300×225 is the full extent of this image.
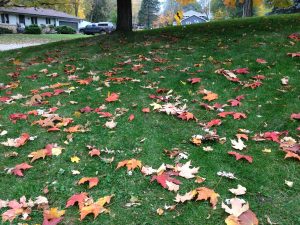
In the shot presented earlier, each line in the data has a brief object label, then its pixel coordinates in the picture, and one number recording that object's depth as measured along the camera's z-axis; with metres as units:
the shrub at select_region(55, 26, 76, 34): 32.76
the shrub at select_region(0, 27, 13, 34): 28.57
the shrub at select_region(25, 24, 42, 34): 29.43
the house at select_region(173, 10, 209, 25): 56.53
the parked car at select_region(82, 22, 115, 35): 31.47
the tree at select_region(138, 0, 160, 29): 52.74
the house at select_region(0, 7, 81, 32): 32.35
